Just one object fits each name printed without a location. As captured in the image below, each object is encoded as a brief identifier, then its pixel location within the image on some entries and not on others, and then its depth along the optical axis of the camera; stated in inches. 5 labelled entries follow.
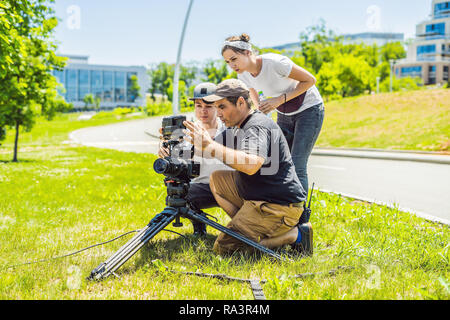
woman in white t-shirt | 142.9
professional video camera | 111.9
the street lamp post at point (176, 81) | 692.1
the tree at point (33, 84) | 470.6
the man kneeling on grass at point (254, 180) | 109.6
